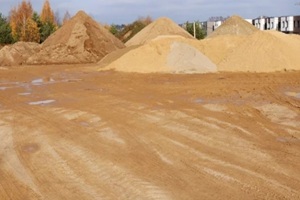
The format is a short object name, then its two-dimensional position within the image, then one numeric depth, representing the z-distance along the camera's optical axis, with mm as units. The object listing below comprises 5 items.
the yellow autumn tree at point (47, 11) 67750
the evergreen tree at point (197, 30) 54062
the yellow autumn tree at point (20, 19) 49809
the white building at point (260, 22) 84250
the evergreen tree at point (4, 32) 46344
